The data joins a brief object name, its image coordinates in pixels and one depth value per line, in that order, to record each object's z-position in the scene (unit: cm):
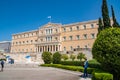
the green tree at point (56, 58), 1893
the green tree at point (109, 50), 673
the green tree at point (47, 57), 1986
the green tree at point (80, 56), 2109
